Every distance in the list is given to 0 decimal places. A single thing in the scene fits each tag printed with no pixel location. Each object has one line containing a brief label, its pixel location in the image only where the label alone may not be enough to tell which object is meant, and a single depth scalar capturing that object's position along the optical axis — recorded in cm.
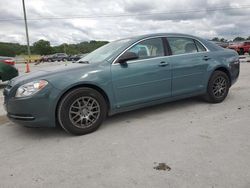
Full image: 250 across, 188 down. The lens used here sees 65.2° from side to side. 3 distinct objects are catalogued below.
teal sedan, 281
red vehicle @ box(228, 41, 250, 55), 2034
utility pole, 2313
